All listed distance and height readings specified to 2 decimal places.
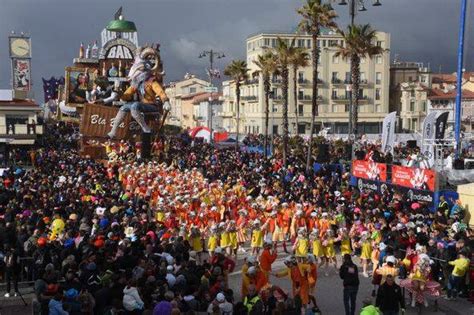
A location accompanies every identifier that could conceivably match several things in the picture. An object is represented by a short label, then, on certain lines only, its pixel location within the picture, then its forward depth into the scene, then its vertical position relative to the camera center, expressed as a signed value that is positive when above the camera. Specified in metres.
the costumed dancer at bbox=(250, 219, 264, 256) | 17.64 -3.46
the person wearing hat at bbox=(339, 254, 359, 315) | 12.20 -3.26
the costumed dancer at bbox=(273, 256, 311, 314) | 12.48 -3.26
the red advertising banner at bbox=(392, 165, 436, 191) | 22.84 -2.41
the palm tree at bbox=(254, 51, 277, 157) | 43.31 +3.49
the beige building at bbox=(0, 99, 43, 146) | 49.75 -0.64
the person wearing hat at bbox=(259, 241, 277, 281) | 13.78 -3.21
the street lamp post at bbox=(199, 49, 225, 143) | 50.00 +4.22
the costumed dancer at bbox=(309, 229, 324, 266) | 16.39 -3.45
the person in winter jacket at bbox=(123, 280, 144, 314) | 9.91 -2.96
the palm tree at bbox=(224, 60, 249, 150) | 52.69 +3.75
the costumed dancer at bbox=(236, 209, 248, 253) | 18.61 -3.38
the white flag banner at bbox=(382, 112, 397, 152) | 29.45 -0.86
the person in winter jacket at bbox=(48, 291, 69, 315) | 9.55 -2.95
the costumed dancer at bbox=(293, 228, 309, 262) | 16.11 -3.36
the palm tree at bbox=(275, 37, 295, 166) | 38.22 +3.46
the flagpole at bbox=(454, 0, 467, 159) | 31.23 +2.48
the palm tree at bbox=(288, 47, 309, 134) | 39.19 +3.51
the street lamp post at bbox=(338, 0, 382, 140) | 27.94 +5.07
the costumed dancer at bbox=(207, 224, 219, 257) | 16.97 -3.40
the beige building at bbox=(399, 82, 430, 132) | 83.75 +1.31
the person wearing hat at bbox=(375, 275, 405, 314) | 11.10 -3.26
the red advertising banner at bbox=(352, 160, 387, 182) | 26.03 -2.43
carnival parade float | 43.84 +0.37
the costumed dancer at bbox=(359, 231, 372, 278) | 16.23 -3.53
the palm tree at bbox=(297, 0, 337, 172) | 34.31 +5.31
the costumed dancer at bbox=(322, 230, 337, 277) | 16.44 -3.49
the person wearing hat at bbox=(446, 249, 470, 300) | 13.98 -3.55
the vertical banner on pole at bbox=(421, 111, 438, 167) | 28.03 -0.96
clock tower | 66.69 +5.87
